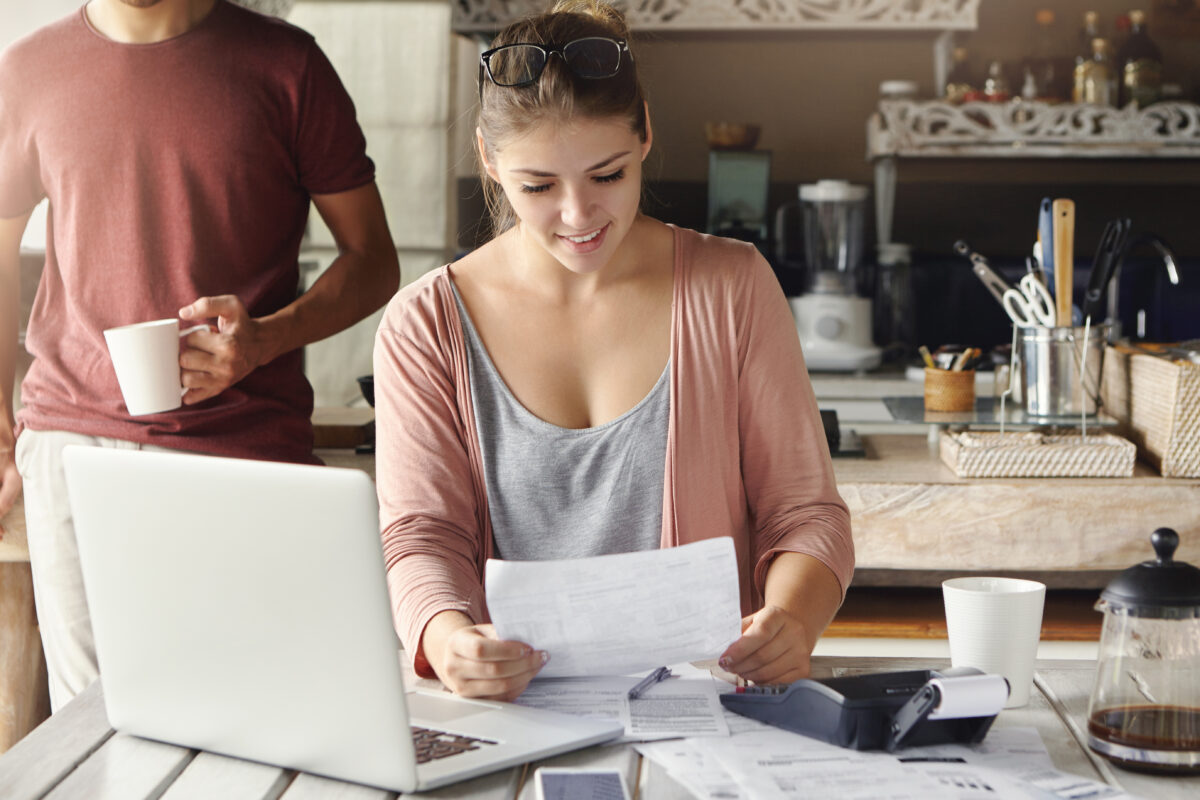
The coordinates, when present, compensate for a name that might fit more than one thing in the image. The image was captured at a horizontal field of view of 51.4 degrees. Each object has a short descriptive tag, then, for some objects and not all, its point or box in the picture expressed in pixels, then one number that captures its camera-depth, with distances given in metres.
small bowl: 3.18
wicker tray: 1.96
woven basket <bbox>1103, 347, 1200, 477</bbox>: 1.92
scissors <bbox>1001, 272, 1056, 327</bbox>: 2.07
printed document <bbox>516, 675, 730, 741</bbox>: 1.03
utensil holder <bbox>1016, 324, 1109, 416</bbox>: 2.08
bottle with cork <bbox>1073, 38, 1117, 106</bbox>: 3.13
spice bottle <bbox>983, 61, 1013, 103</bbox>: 3.03
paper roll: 0.95
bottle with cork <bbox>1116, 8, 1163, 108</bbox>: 3.16
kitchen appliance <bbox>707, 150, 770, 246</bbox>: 3.15
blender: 3.00
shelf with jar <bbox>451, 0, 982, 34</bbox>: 2.93
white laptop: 0.85
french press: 0.93
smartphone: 0.90
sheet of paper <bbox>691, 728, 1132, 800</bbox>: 0.89
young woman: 1.25
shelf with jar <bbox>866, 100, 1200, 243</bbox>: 2.96
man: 1.70
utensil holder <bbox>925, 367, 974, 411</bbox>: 2.20
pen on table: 1.11
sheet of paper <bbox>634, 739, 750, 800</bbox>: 0.91
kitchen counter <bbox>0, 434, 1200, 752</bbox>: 1.91
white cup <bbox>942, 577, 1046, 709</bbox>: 1.10
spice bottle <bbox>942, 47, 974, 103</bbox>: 3.05
